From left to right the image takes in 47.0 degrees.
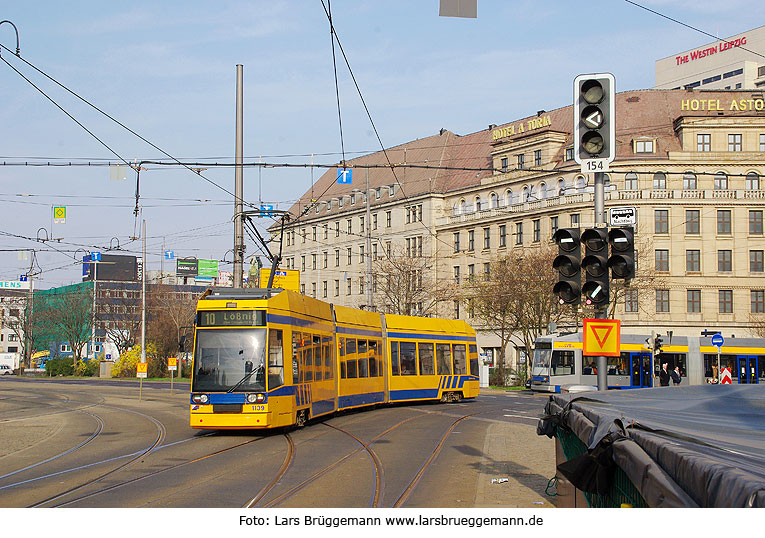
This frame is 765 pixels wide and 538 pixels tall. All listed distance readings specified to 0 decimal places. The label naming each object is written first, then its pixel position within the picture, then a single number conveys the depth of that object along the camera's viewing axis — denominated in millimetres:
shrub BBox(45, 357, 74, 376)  84875
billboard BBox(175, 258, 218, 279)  122331
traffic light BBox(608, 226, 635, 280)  10547
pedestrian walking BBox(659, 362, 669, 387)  40844
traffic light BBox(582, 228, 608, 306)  10578
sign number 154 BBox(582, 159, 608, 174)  10148
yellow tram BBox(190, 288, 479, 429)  18594
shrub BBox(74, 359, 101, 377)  82000
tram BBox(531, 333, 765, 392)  45312
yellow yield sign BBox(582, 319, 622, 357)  10898
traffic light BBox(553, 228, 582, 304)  10609
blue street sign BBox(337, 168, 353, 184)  32719
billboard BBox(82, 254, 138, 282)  135375
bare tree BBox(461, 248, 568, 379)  57188
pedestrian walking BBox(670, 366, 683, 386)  39688
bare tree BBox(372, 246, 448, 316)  69438
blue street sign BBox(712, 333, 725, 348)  38438
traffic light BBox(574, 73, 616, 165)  10078
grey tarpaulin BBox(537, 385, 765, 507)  3346
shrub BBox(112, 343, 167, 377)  75000
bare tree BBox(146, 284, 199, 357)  78375
